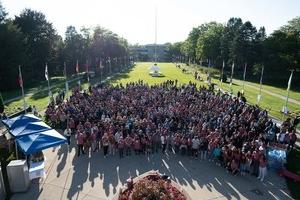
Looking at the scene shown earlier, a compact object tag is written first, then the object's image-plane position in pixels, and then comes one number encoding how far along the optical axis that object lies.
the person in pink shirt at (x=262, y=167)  10.41
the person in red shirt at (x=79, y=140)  12.03
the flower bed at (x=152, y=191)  7.09
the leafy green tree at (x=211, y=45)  52.66
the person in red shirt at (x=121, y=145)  11.92
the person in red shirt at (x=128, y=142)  12.07
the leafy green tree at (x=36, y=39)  40.24
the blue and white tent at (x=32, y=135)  10.02
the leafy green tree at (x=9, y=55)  30.58
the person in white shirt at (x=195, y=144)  11.95
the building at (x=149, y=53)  122.31
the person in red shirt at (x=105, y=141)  11.98
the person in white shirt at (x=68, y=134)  13.16
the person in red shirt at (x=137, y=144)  12.08
